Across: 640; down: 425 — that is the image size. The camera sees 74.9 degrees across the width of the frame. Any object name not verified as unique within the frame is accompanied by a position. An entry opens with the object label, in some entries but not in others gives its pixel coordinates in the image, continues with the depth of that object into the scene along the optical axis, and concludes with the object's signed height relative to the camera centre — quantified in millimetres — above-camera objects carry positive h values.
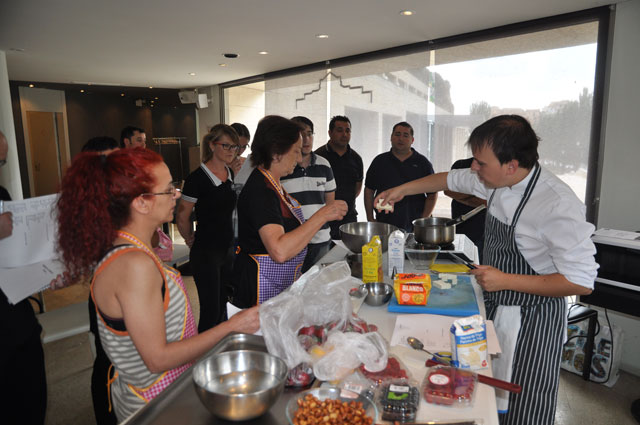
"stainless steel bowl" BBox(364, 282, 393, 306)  1623 -565
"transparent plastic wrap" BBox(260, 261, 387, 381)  1116 -522
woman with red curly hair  1094 -302
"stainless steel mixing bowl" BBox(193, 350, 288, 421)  921 -555
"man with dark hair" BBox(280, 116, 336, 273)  2695 -266
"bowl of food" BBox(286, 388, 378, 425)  909 -579
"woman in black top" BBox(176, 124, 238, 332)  2789 -449
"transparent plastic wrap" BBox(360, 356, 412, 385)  1079 -586
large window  3428 +537
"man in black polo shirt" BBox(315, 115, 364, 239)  3742 -138
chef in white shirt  1435 -422
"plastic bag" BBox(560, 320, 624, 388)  2791 -1403
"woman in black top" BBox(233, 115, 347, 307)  1790 -301
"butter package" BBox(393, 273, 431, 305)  1530 -518
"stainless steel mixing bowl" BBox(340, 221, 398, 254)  2039 -441
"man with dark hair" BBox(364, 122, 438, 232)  3627 -226
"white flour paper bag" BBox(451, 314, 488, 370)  1133 -531
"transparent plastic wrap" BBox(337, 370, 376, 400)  1019 -586
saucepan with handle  2031 -413
